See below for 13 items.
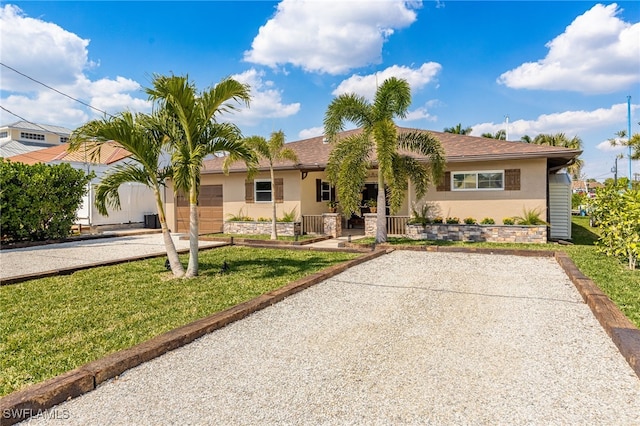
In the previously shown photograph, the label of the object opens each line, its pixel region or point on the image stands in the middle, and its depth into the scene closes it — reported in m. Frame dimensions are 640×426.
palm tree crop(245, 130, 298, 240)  13.12
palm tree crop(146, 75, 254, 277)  6.42
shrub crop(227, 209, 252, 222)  15.95
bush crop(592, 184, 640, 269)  6.95
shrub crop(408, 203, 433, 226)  12.96
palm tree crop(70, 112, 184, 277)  6.18
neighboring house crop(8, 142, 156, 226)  18.70
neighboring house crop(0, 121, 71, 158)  39.56
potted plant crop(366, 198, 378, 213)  14.79
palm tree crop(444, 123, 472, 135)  30.66
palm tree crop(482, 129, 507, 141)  31.14
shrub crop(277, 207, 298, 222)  15.00
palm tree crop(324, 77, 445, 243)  10.88
